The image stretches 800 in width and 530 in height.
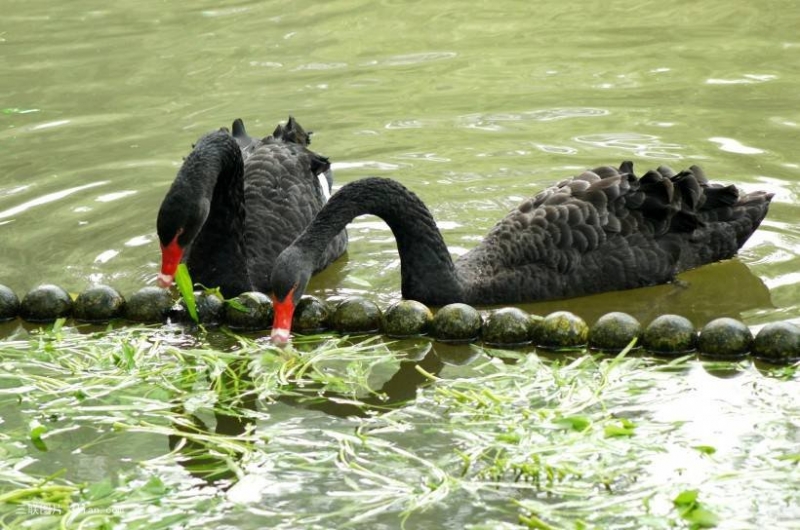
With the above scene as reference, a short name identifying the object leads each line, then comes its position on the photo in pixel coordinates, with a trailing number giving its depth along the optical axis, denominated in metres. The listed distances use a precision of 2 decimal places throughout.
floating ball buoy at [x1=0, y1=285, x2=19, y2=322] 13.77
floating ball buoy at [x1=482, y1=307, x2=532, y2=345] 12.51
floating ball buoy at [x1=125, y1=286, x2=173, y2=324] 13.41
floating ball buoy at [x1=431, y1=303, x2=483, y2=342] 12.70
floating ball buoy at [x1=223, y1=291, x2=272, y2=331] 13.29
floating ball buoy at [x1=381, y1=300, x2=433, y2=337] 12.87
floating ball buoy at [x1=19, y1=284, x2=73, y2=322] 13.66
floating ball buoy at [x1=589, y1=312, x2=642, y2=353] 12.11
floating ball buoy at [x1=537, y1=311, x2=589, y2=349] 12.29
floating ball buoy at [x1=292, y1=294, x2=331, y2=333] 13.05
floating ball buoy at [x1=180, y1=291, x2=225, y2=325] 13.51
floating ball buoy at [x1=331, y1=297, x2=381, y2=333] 12.99
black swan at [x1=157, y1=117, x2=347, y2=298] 13.15
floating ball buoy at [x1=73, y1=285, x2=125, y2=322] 13.52
